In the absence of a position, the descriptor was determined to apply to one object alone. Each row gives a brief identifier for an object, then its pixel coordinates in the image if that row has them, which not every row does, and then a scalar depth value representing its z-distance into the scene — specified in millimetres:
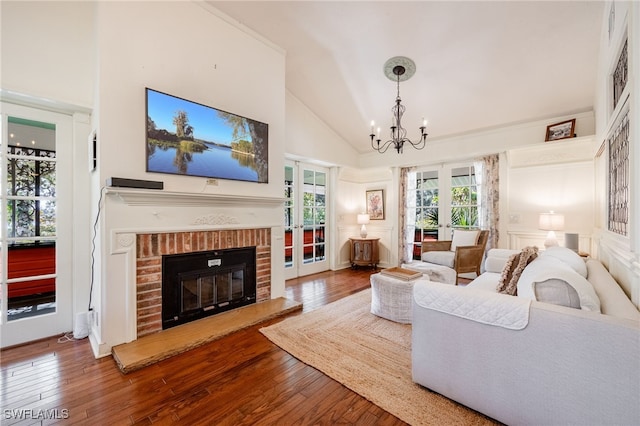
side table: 5469
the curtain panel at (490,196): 4379
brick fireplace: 2402
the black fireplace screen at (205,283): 2580
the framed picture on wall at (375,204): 5773
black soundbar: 2158
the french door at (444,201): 4758
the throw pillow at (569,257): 1969
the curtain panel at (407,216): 5398
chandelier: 3285
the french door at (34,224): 2322
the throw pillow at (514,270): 1920
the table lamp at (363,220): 5691
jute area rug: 1568
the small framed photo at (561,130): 3748
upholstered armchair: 3846
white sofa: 1126
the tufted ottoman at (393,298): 2797
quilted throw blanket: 1347
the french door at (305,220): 4793
